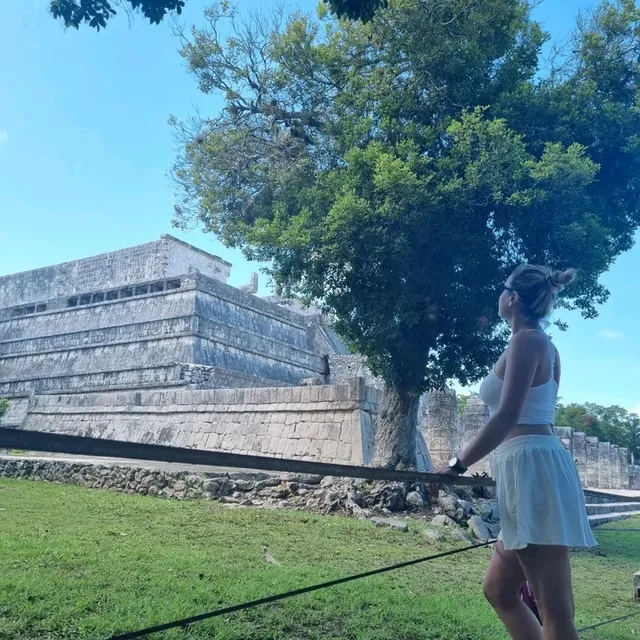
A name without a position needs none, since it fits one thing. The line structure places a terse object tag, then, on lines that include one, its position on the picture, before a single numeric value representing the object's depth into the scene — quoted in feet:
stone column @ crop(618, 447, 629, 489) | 87.66
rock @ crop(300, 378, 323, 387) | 60.08
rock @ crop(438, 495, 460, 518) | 30.82
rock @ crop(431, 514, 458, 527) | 29.30
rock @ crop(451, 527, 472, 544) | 27.48
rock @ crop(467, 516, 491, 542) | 28.53
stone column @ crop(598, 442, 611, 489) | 83.61
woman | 7.14
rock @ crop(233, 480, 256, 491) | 34.76
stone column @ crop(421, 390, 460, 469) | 57.98
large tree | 31.30
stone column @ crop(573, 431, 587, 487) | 80.64
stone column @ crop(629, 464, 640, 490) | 93.49
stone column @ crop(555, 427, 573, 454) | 71.37
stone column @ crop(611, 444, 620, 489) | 85.15
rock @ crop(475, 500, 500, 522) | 32.63
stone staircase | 44.47
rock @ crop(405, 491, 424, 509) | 32.53
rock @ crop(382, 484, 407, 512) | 32.22
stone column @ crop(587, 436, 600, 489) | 82.79
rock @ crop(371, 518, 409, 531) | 27.76
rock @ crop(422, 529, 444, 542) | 26.32
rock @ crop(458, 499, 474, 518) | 31.24
